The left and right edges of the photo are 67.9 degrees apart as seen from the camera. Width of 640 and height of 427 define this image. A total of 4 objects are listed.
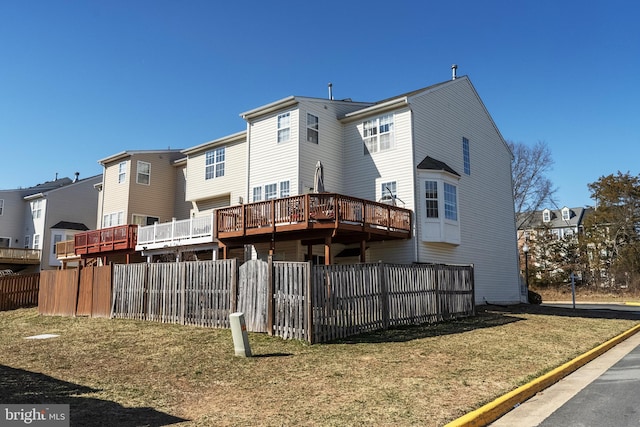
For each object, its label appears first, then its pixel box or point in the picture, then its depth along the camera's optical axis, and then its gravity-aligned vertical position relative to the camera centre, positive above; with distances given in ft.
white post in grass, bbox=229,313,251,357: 30.04 -3.61
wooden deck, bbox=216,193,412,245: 56.80 +7.39
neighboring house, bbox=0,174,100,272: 125.29 +17.43
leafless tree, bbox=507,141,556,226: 144.66 +28.72
